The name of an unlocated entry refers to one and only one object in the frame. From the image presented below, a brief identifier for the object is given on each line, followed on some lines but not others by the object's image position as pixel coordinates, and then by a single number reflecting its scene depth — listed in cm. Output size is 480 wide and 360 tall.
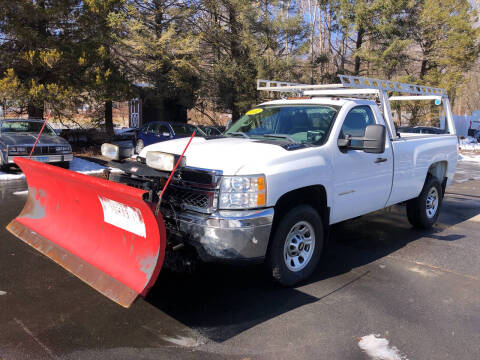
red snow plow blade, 324
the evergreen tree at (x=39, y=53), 1491
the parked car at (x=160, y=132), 1617
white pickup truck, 366
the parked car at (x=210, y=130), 1786
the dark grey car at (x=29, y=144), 1080
